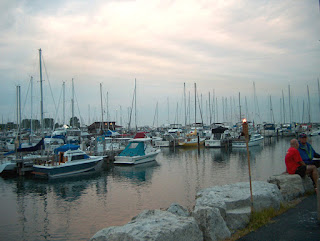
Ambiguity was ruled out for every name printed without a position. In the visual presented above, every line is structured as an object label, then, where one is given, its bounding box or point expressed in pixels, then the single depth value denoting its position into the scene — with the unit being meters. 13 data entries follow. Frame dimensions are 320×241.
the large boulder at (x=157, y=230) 5.83
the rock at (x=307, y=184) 10.90
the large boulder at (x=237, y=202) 7.79
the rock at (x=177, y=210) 9.32
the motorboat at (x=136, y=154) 34.84
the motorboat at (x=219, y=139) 57.03
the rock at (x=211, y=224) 6.84
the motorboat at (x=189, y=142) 59.28
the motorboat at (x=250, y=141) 56.03
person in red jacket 10.60
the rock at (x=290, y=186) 10.34
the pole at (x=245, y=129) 8.59
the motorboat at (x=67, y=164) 27.38
